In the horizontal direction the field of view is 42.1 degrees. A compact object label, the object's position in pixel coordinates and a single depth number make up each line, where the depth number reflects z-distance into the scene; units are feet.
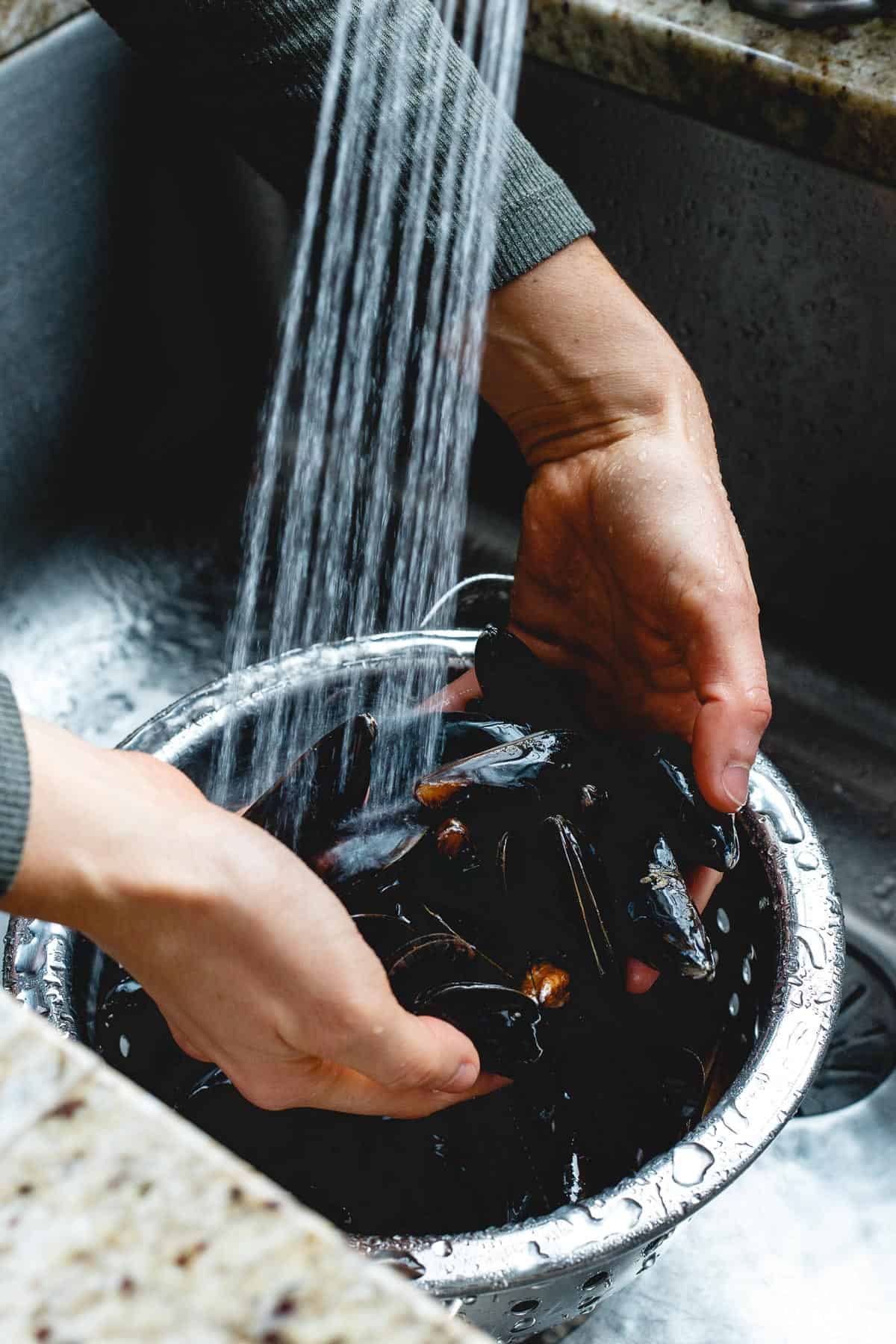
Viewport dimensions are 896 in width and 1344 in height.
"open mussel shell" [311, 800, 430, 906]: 2.99
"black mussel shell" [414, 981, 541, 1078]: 2.66
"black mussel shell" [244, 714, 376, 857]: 3.10
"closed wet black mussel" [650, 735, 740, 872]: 2.90
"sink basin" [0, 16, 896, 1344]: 4.33
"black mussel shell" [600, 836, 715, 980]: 2.78
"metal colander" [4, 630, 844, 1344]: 2.17
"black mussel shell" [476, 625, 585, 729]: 3.39
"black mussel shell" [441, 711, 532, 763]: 3.30
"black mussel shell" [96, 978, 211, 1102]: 2.89
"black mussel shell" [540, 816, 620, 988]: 2.92
